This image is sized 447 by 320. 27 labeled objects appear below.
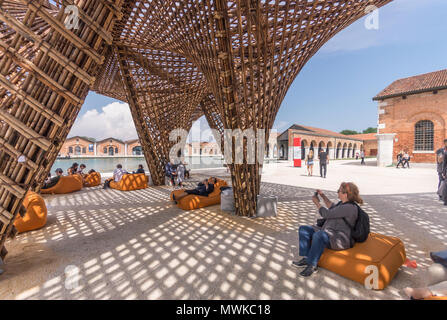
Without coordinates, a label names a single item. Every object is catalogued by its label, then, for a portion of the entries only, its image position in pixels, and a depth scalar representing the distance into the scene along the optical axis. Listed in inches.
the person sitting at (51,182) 276.2
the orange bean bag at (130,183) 299.0
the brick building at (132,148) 1700.3
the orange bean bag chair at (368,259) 83.7
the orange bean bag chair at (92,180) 335.9
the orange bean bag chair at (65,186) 276.7
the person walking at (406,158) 597.0
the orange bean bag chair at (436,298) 62.1
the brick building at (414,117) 612.1
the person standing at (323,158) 413.9
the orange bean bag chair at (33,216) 147.8
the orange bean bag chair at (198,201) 203.0
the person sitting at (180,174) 328.8
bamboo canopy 85.3
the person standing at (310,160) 440.6
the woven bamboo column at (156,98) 311.0
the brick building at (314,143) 1134.3
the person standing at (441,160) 207.4
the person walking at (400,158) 608.7
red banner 669.0
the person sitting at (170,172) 334.3
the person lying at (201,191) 213.2
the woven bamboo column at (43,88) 83.0
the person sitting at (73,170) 351.6
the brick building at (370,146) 1629.2
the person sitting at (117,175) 313.7
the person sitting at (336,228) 89.7
